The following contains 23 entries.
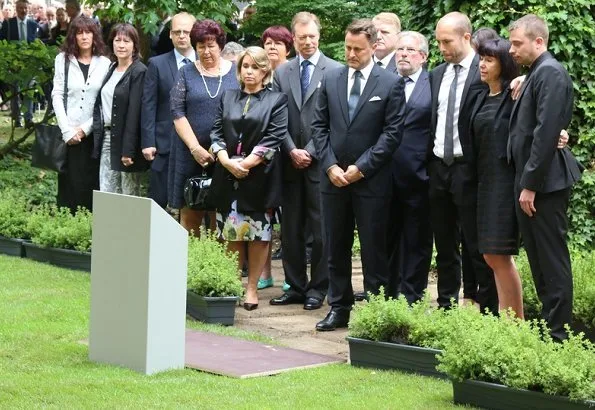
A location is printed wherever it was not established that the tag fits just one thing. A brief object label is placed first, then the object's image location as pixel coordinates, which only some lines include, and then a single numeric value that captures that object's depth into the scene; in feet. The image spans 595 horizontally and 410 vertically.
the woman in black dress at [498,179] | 28.55
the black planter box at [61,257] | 40.73
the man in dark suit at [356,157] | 31.83
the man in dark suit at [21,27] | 74.28
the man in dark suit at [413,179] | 33.01
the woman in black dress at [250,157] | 34.81
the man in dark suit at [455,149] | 30.73
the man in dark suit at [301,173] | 35.83
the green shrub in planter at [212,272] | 32.76
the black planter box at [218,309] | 32.58
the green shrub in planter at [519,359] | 22.49
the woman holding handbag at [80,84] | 42.47
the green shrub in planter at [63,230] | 41.27
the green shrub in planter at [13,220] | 44.32
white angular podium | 26.55
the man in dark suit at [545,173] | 26.58
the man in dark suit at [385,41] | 36.47
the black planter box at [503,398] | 22.49
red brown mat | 27.14
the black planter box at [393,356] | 26.32
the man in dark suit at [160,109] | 40.45
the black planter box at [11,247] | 43.83
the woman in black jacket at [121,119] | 40.73
